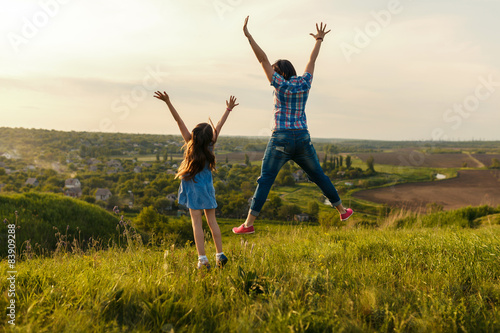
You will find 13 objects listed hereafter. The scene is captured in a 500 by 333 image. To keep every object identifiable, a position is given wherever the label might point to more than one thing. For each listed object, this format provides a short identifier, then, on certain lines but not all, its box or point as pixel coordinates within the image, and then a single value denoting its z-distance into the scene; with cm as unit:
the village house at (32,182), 9687
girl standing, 386
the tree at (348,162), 11224
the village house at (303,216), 7268
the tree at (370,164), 11134
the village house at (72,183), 9649
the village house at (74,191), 9010
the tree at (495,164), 10772
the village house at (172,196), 8312
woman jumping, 443
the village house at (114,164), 11831
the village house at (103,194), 8919
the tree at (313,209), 7596
